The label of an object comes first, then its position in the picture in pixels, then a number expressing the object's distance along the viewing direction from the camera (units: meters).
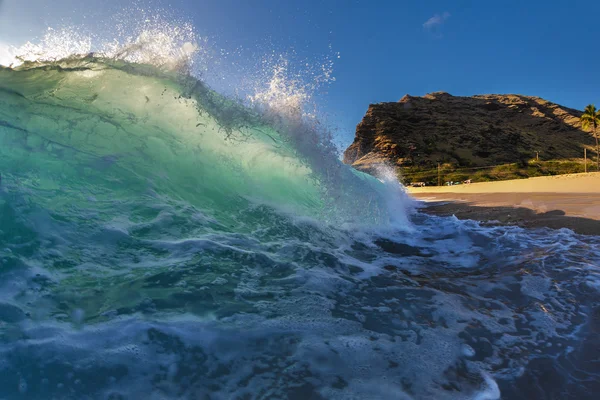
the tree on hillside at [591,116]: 39.00
